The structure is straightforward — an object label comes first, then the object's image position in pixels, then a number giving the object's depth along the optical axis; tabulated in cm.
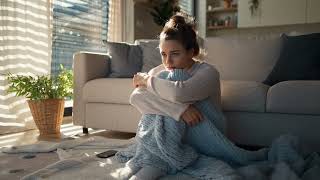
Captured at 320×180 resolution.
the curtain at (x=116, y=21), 395
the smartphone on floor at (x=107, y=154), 161
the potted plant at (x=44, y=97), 248
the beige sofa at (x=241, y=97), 183
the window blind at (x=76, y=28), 352
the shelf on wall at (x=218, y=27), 558
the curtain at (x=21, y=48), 267
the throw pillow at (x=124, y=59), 269
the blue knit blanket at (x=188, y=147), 124
